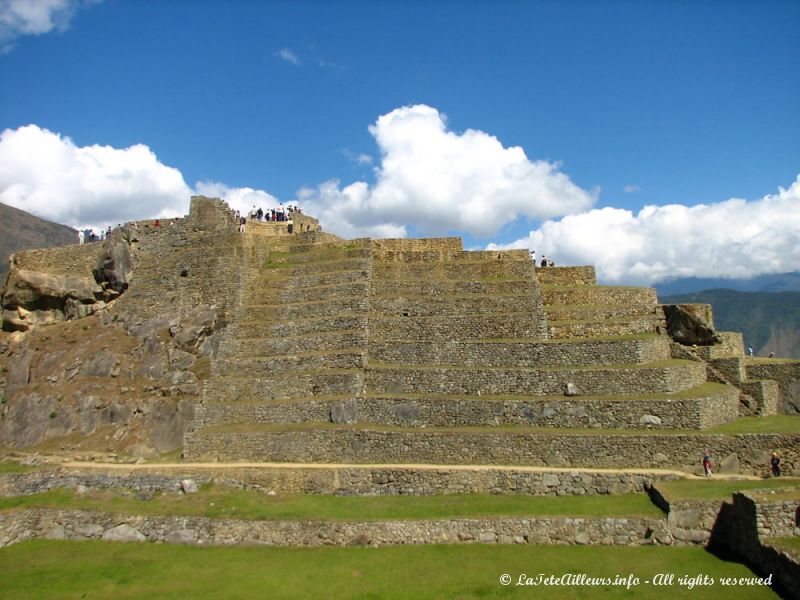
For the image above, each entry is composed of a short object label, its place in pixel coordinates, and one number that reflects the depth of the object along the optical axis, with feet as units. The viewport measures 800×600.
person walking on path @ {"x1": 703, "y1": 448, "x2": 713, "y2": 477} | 69.00
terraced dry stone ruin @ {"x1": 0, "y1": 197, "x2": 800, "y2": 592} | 71.00
